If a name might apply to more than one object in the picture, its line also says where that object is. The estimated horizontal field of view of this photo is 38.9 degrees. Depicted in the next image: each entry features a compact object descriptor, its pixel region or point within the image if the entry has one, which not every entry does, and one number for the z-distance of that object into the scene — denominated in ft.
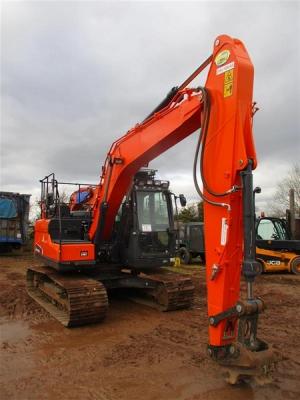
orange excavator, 14.33
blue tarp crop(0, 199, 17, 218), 63.41
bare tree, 146.84
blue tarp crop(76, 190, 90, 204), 31.69
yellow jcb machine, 48.19
